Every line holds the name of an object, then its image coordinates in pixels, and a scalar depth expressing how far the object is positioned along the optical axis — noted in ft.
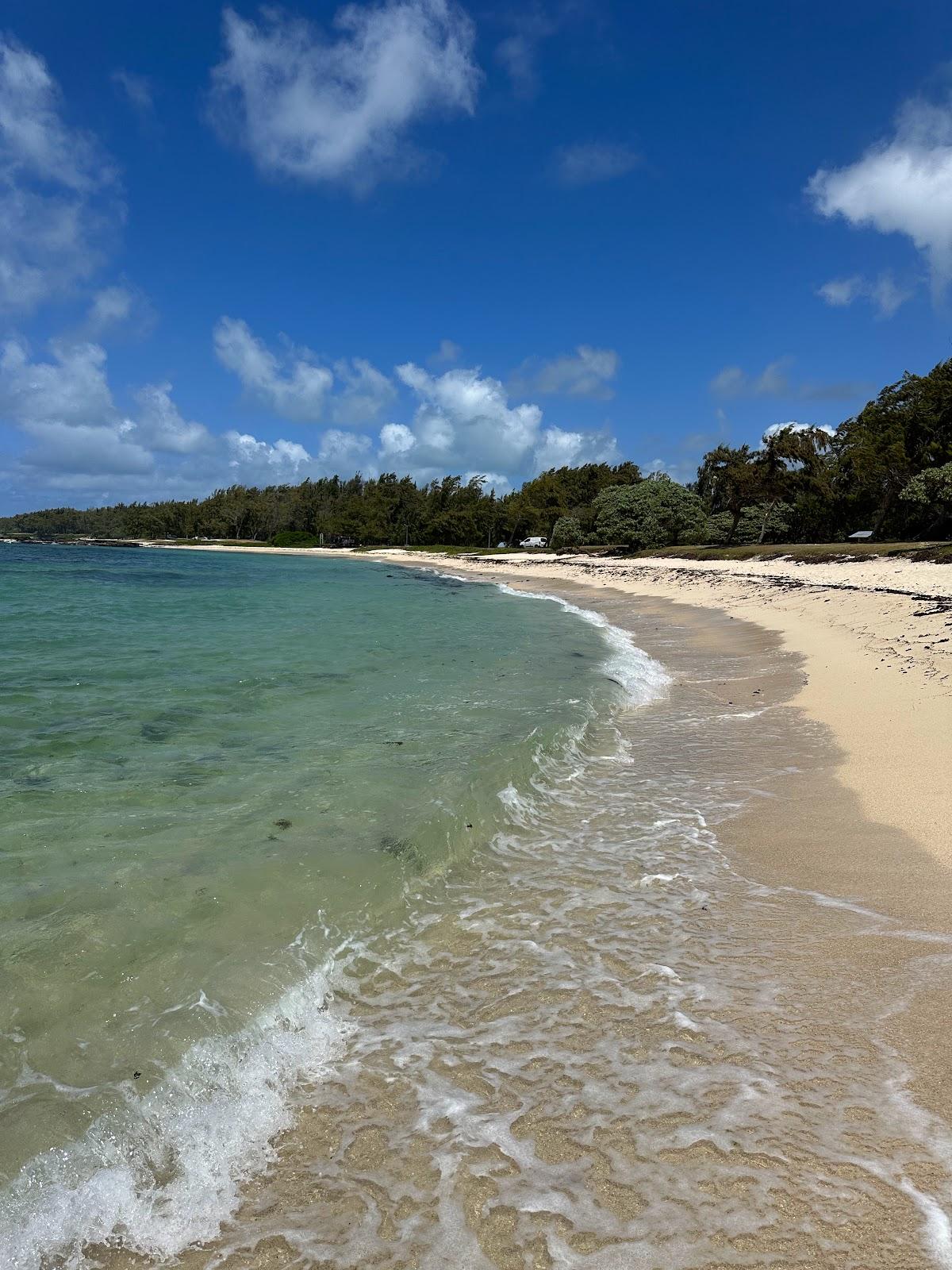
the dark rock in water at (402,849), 18.74
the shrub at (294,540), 463.83
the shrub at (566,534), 277.64
